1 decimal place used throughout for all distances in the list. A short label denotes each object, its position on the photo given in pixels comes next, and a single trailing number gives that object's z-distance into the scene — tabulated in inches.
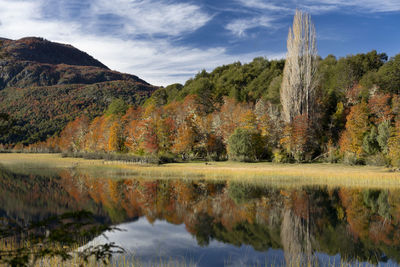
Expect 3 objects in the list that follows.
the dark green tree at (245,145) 2153.1
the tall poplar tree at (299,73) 2290.8
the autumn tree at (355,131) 1905.8
